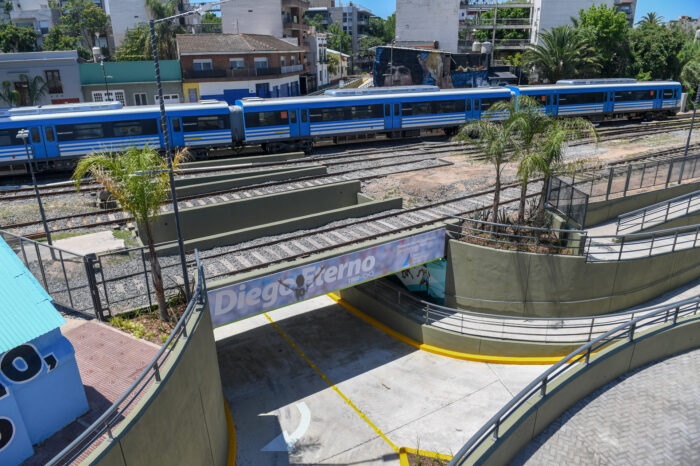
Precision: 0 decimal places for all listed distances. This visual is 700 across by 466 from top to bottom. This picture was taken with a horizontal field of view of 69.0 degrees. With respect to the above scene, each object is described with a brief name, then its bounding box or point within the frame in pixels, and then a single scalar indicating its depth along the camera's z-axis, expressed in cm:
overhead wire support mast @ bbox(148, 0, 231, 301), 966
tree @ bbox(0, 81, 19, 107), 3894
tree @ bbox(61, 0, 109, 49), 7025
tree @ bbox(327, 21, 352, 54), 10875
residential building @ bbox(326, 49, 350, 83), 8822
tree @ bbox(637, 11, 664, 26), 6563
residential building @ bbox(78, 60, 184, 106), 4400
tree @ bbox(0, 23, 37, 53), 5591
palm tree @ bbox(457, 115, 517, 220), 1705
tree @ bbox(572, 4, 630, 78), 5216
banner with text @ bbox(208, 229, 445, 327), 1400
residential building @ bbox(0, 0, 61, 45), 7931
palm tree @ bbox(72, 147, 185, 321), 1130
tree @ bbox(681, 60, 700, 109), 4738
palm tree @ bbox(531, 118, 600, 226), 1672
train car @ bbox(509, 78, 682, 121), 3581
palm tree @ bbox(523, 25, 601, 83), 5025
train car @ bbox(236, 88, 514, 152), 2909
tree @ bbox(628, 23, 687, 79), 5259
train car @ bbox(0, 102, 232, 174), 2427
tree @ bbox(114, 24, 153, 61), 5744
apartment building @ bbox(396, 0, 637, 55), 6494
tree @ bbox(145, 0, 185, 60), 5878
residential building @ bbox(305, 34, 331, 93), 7125
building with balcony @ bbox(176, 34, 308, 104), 4741
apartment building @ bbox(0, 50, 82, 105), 4059
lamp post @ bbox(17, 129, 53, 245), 1475
